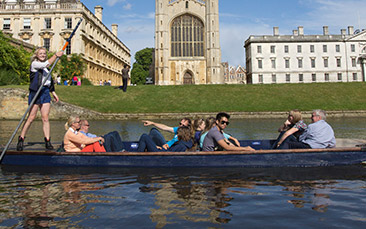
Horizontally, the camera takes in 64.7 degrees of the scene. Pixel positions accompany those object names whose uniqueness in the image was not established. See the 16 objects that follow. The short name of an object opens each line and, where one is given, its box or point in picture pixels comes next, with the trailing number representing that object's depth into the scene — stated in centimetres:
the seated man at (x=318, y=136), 695
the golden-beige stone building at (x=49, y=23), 4612
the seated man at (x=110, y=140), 752
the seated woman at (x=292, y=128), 700
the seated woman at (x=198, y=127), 772
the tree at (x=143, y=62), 8325
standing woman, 760
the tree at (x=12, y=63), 3390
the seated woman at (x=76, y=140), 686
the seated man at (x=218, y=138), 661
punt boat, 660
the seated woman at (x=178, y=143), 702
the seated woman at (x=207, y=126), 681
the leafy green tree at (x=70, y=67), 4150
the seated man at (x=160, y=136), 747
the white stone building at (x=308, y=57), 6731
